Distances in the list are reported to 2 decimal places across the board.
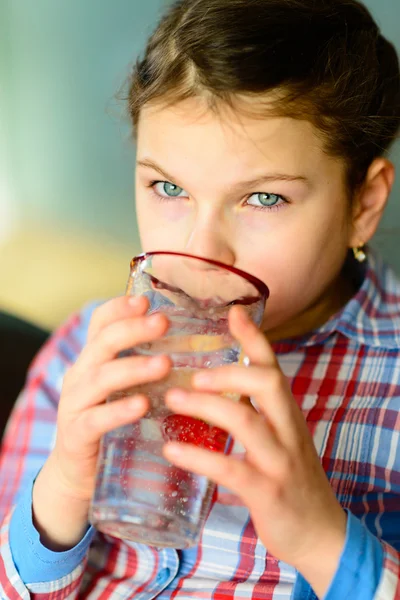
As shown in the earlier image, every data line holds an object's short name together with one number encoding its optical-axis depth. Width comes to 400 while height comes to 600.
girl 0.63
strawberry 0.60
